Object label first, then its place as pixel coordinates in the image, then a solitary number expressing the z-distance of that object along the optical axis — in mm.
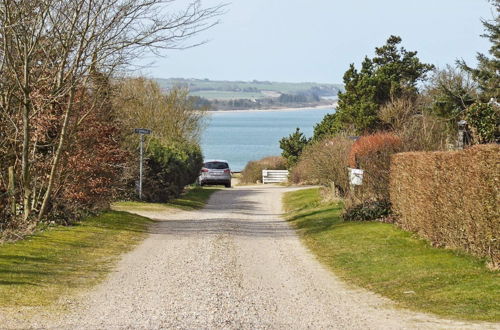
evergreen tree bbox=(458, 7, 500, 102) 52875
